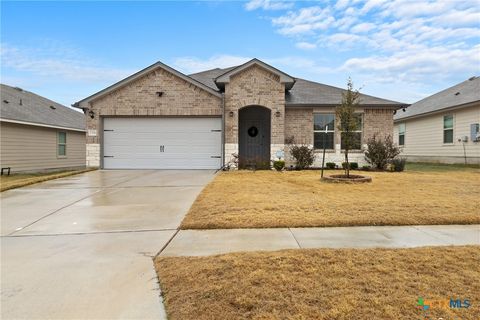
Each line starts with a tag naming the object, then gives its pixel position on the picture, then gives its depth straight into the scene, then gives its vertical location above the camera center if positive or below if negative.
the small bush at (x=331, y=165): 14.86 -0.61
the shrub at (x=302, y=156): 14.52 -0.16
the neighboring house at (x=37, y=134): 15.48 +1.09
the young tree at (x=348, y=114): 10.23 +1.34
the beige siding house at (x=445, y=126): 17.39 +1.83
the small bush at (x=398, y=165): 13.76 -0.56
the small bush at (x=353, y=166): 14.90 -0.66
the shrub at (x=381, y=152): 14.27 +0.05
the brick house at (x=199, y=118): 14.33 +1.73
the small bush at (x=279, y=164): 13.97 -0.56
